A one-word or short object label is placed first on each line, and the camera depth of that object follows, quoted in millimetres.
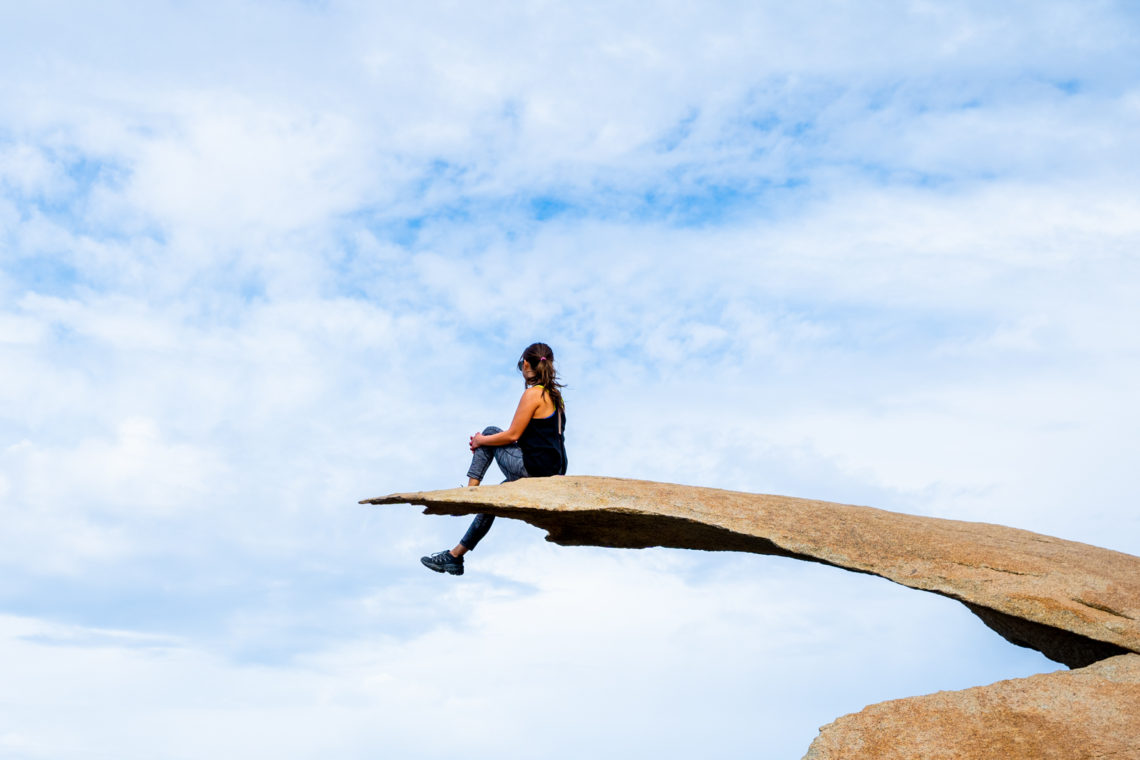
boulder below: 7469
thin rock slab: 8617
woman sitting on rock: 9875
